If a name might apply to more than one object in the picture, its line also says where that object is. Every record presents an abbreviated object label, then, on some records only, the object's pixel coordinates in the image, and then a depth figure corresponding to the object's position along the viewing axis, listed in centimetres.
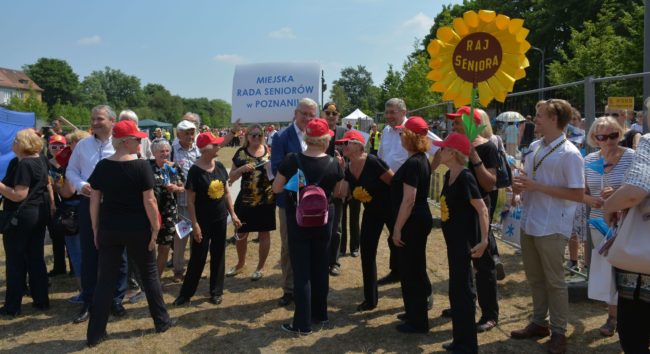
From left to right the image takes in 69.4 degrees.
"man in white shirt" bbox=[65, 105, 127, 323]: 448
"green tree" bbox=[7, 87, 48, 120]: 5350
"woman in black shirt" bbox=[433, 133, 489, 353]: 348
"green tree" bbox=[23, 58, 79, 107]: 9319
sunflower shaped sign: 372
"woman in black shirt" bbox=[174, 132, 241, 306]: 477
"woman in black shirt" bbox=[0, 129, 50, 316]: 449
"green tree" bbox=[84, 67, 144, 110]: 12412
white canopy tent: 1783
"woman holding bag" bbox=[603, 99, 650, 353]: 236
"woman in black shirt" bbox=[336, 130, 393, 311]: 448
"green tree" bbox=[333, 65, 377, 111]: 12538
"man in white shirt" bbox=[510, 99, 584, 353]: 353
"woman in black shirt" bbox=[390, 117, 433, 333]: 400
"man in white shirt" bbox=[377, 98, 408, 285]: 553
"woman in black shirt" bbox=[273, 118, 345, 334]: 409
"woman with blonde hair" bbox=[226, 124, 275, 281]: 564
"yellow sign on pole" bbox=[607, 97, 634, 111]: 495
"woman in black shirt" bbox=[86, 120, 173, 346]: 382
